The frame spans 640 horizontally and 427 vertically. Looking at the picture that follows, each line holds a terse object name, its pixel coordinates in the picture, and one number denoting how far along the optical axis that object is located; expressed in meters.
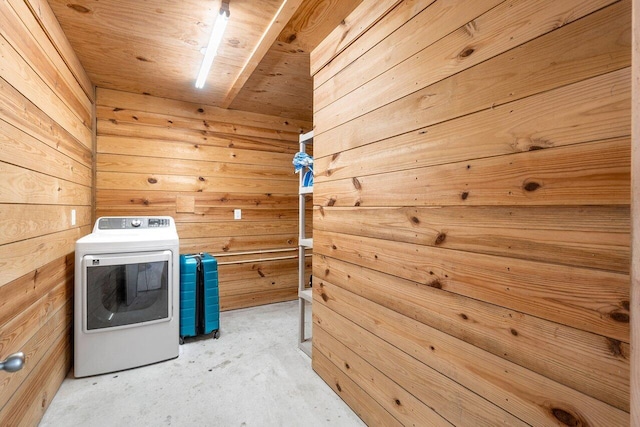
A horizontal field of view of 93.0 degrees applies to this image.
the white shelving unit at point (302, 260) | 2.44
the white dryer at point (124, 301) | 2.08
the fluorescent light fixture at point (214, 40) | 1.73
